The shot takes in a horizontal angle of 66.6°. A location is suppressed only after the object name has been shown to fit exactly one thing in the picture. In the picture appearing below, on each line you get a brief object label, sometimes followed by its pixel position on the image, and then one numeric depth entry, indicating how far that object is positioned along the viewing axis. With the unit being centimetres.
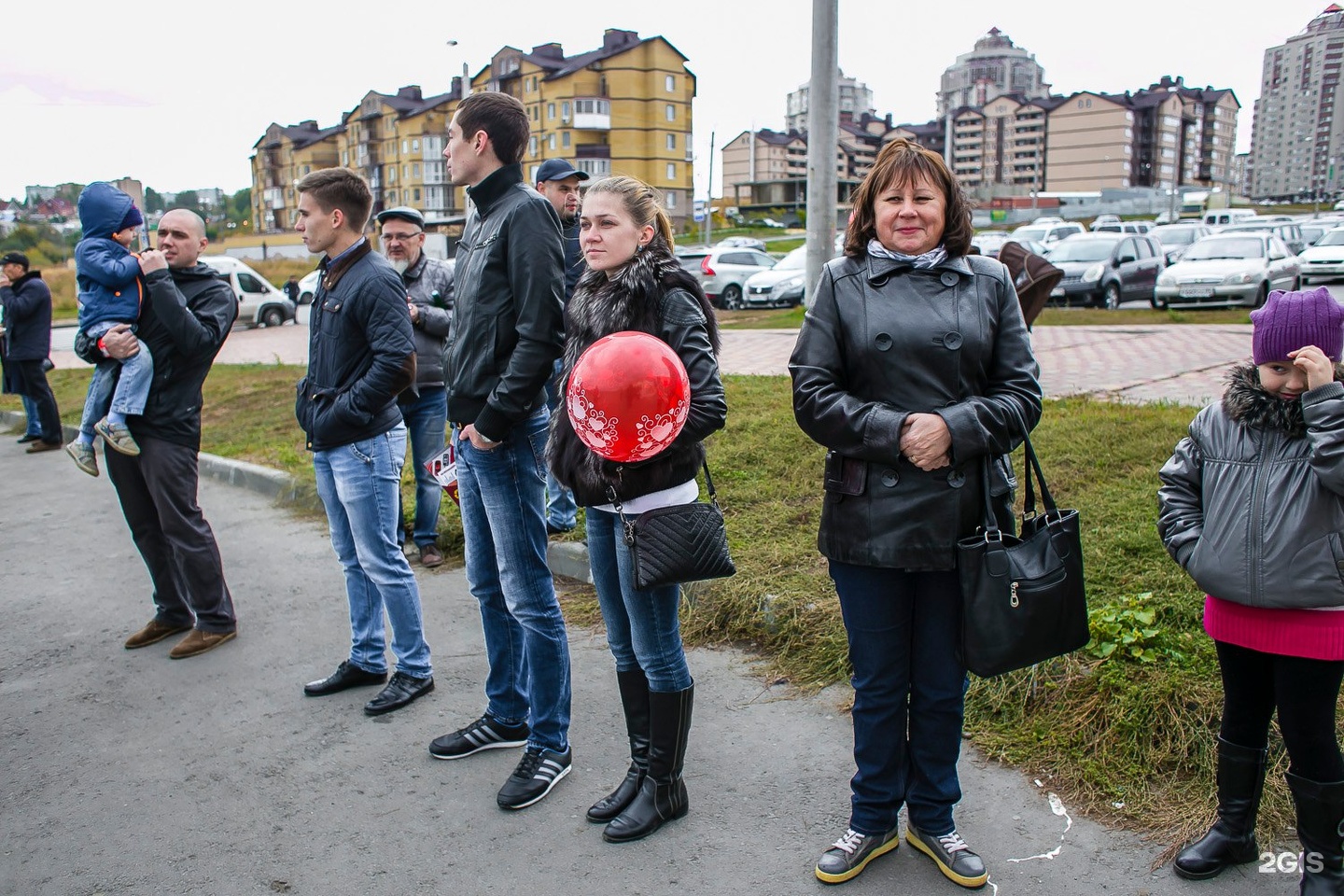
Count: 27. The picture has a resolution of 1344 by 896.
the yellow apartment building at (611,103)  8512
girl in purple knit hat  260
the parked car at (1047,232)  3762
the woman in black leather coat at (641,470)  312
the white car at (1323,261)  2344
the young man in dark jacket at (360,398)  418
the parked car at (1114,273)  2025
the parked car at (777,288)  2462
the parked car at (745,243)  4372
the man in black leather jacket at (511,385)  341
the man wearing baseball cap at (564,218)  578
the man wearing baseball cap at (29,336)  1093
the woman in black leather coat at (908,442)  279
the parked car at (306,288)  3374
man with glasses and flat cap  630
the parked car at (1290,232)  3083
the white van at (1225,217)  5206
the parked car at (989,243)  3144
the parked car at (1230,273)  1817
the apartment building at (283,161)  11012
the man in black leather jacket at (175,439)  487
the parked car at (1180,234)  2730
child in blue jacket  480
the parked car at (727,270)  2614
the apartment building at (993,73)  18275
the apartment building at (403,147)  9719
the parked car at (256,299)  2900
